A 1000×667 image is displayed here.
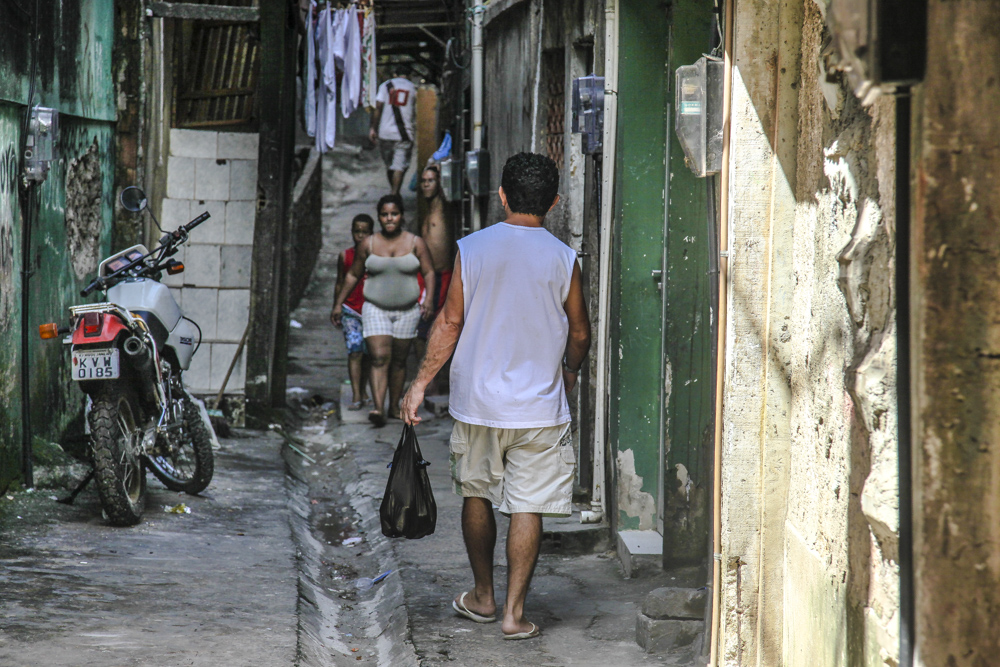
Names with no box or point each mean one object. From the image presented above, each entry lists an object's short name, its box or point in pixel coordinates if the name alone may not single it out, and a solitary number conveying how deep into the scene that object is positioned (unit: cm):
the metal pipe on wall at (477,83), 2031
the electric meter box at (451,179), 2177
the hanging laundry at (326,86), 2091
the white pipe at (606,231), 1070
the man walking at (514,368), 836
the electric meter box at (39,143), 1216
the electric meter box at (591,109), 1102
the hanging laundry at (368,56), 2155
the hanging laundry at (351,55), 2111
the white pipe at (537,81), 1520
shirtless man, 2047
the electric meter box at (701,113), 731
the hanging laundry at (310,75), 2080
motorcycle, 1098
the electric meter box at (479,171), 1978
